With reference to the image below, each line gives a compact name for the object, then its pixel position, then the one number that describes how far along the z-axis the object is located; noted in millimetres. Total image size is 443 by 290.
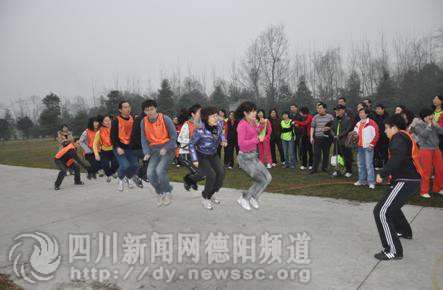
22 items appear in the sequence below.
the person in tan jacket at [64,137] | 10828
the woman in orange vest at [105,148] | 9438
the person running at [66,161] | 10312
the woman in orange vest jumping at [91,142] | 10242
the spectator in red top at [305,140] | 11867
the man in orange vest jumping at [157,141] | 6812
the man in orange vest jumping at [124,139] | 7648
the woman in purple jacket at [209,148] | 6461
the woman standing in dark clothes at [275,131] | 12930
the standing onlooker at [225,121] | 12809
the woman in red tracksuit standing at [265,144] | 12033
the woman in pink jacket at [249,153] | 6234
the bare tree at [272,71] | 42469
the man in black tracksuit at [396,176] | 4332
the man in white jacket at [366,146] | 8164
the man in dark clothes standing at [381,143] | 9907
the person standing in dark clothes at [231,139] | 12898
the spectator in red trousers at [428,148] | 7352
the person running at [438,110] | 7688
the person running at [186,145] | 6914
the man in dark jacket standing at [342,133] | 9758
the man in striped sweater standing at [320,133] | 10359
